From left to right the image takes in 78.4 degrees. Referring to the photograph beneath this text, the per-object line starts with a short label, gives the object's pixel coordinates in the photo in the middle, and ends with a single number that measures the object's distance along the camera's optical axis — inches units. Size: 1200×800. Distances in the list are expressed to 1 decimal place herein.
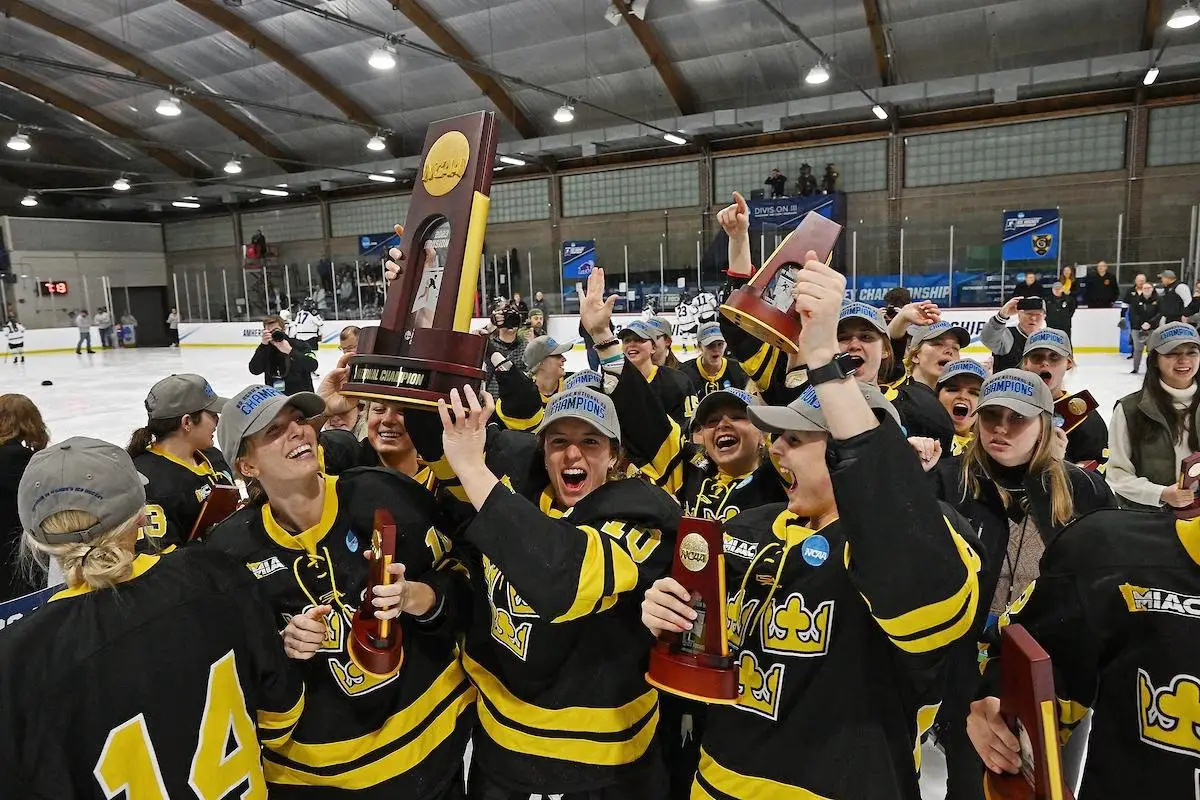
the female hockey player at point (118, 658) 50.1
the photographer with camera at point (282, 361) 269.0
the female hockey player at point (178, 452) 109.9
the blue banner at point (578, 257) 796.6
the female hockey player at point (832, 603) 46.8
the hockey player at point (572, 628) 62.4
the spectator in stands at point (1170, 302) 423.8
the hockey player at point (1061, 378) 138.6
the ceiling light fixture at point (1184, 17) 418.3
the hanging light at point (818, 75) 523.8
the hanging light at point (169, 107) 586.9
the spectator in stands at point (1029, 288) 442.7
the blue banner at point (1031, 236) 605.9
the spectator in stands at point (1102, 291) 518.3
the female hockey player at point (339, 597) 74.2
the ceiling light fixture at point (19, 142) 664.4
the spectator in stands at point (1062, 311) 414.6
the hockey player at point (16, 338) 753.0
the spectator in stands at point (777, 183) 701.9
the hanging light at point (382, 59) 486.9
